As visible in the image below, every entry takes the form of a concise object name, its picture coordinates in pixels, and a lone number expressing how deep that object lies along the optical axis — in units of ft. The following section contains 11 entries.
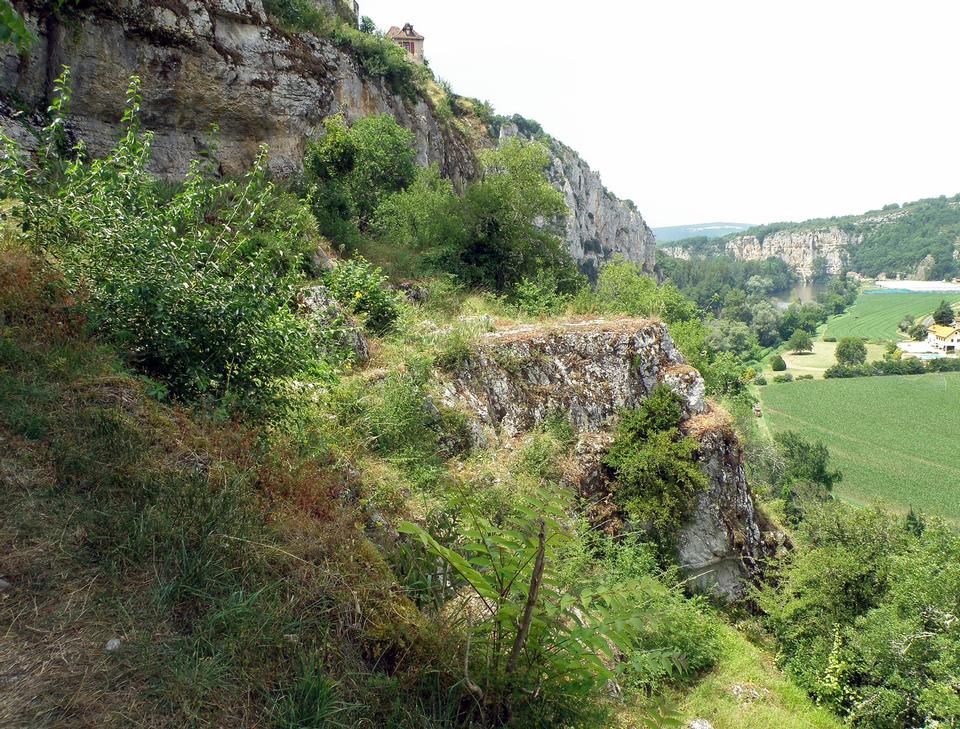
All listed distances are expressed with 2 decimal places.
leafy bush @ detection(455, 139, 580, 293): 53.36
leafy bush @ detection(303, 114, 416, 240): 50.11
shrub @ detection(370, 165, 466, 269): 51.96
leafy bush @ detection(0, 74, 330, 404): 14.46
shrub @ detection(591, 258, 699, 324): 74.90
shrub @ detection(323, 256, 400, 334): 32.24
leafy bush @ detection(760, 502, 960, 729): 34.01
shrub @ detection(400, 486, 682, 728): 7.94
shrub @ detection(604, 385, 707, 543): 37.86
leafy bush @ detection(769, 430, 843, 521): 117.08
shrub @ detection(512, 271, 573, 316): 47.11
